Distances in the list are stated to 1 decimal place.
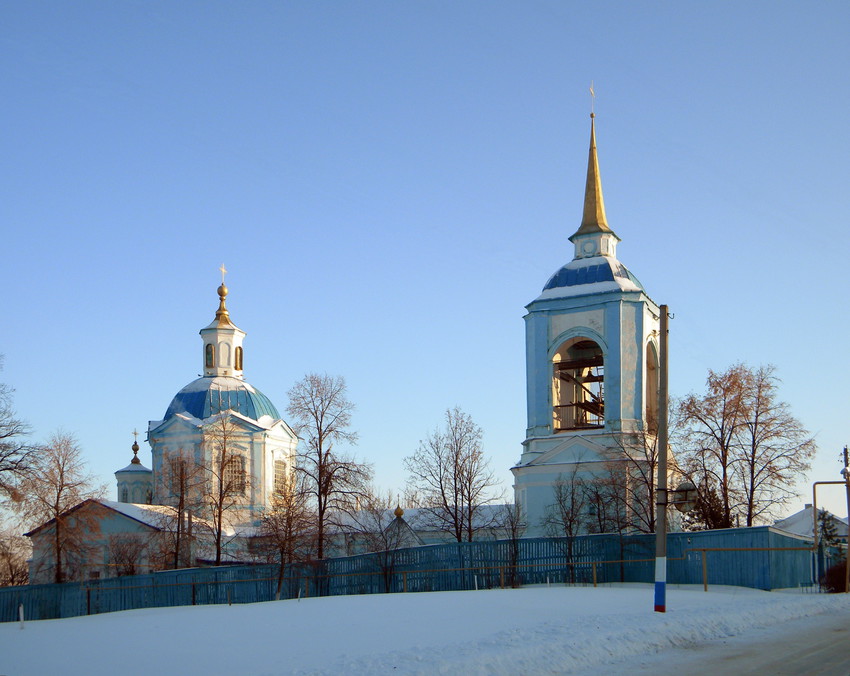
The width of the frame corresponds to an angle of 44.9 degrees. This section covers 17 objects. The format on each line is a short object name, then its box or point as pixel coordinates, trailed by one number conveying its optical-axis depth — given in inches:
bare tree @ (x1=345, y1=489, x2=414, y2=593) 1282.0
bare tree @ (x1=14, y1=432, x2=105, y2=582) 1562.5
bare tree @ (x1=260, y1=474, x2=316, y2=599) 1369.3
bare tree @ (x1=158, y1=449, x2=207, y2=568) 1761.8
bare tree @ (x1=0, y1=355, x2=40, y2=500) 1256.2
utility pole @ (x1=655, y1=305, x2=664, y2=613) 701.3
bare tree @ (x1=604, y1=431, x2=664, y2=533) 1397.6
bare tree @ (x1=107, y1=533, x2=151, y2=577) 1899.6
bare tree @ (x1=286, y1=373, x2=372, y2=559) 1402.6
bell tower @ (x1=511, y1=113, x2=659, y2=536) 1519.4
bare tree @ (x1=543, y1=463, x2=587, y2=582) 1466.5
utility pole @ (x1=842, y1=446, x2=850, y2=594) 986.8
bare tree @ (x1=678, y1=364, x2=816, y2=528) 1328.7
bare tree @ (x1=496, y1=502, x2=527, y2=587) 1194.6
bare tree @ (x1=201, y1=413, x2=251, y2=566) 1705.5
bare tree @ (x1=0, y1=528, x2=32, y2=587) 2185.0
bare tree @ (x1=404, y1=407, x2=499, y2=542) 1617.9
